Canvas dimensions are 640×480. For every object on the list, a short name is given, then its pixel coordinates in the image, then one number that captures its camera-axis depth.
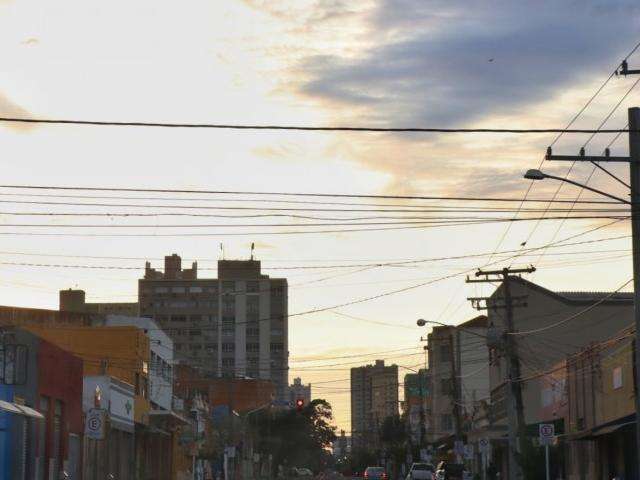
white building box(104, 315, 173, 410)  73.81
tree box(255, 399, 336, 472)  148.25
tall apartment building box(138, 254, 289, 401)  187.50
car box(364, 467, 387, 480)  85.81
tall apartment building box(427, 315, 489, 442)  118.62
